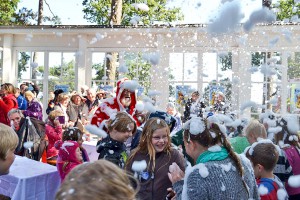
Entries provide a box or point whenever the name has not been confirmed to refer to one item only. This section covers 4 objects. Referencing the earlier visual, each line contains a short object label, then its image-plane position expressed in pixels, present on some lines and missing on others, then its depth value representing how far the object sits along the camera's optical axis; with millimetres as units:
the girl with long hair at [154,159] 2588
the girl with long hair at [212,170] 1850
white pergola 9134
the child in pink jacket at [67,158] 3149
